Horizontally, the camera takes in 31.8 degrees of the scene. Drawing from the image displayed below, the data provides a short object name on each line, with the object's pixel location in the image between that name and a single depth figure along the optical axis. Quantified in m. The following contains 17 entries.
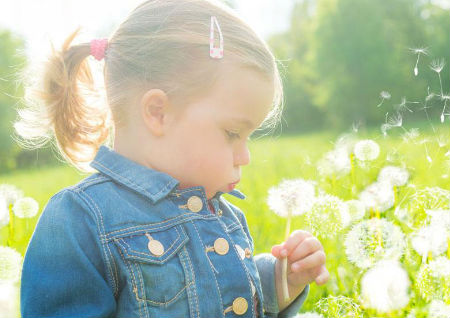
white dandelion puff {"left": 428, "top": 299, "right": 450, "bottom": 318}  0.85
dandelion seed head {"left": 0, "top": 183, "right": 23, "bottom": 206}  1.05
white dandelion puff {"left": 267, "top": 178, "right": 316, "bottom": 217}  0.98
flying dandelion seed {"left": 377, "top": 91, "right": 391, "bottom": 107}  0.86
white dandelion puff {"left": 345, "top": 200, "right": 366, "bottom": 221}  0.97
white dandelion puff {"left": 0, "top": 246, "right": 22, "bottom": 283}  0.94
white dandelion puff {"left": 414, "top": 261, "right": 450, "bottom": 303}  0.87
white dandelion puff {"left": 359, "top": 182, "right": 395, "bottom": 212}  0.98
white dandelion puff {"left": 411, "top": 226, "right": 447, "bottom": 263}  0.89
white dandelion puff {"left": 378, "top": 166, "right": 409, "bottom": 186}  0.99
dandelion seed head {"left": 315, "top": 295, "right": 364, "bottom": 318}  0.87
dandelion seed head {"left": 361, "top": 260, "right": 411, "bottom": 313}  0.83
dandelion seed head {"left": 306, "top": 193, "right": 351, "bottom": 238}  0.96
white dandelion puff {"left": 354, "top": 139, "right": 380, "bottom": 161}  1.02
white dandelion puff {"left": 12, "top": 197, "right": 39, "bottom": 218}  1.07
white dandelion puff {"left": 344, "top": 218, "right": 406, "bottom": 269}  0.92
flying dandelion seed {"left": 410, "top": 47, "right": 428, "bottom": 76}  0.85
